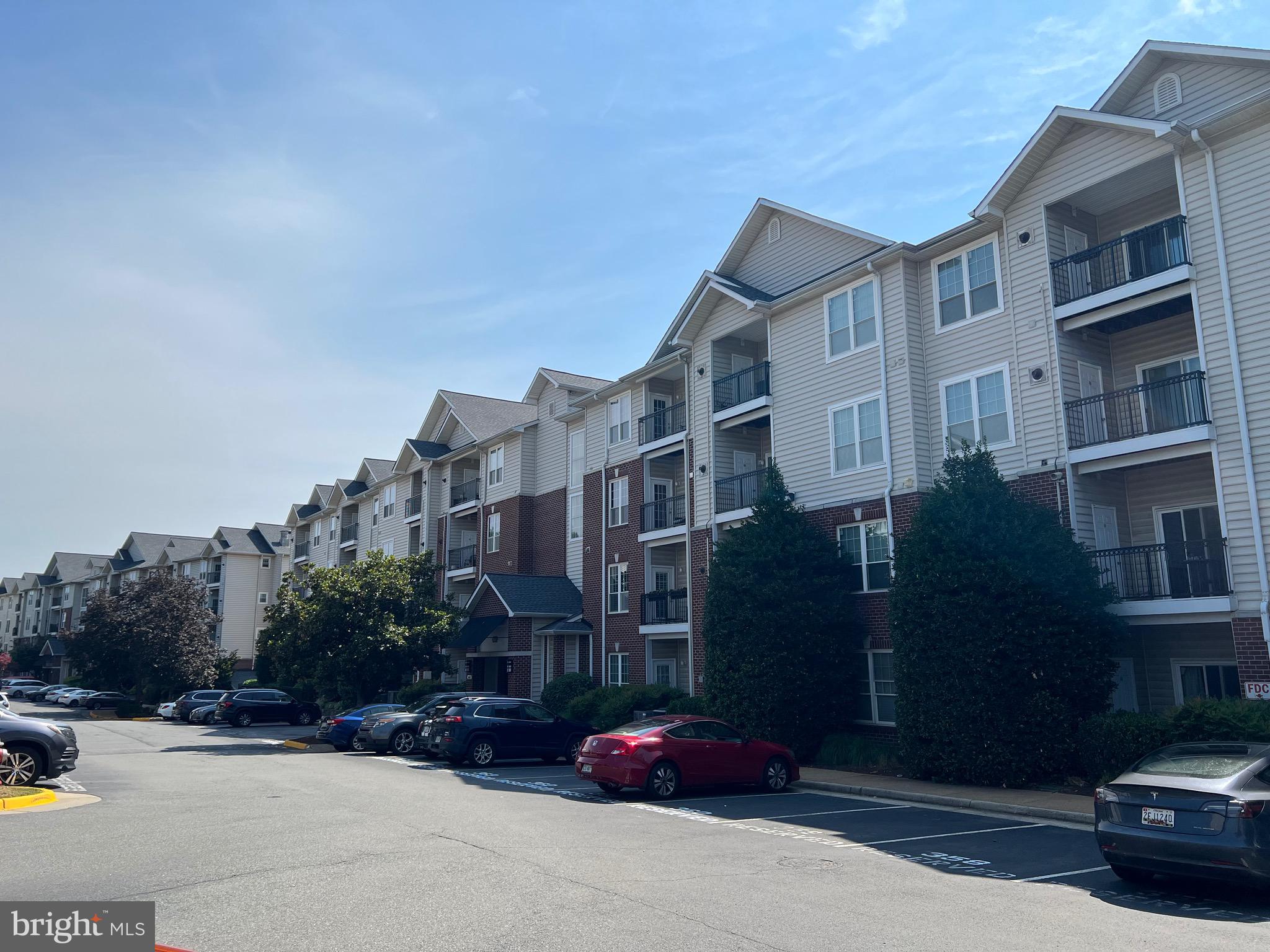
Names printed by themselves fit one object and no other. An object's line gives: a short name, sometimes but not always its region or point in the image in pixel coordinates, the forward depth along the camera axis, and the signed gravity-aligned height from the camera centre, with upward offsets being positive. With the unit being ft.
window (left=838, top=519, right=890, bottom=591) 73.56 +6.05
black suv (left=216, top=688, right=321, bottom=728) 122.42 -7.49
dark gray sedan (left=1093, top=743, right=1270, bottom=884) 28.27 -5.71
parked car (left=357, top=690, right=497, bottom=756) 80.53 -7.02
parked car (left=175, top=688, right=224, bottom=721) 134.82 -7.02
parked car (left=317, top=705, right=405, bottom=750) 83.82 -7.01
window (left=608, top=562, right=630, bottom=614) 103.14 +5.27
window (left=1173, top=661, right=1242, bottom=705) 58.13 -3.22
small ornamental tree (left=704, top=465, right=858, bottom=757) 69.46 +0.41
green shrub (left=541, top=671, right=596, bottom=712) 99.96 -4.96
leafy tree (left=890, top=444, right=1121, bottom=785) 54.70 -0.39
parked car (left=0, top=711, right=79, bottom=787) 51.21 -5.17
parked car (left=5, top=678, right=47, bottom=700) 221.05 -7.74
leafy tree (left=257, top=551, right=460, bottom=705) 99.04 +1.73
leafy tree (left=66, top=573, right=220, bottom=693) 159.02 +2.31
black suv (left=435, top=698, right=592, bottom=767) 69.92 -6.54
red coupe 52.39 -6.55
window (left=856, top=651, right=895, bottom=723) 72.08 -4.23
